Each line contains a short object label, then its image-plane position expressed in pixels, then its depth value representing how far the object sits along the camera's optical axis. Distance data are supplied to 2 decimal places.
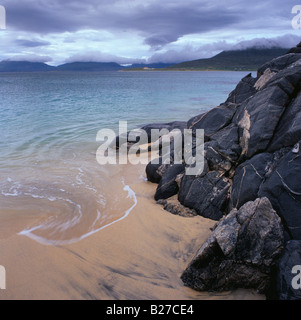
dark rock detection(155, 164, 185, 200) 8.51
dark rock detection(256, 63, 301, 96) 7.31
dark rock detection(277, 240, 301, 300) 4.27
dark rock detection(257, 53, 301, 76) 8.91
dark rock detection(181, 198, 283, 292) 4.82
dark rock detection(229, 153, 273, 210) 6.30
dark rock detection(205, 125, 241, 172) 7.70
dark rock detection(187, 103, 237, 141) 9.16
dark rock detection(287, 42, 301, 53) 9.71
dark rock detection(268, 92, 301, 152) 6.28
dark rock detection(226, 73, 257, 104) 10.04
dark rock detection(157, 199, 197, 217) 7.40
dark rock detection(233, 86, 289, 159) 7.05
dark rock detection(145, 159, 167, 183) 9.80
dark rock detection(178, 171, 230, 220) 7.20
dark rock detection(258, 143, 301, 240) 5.11
